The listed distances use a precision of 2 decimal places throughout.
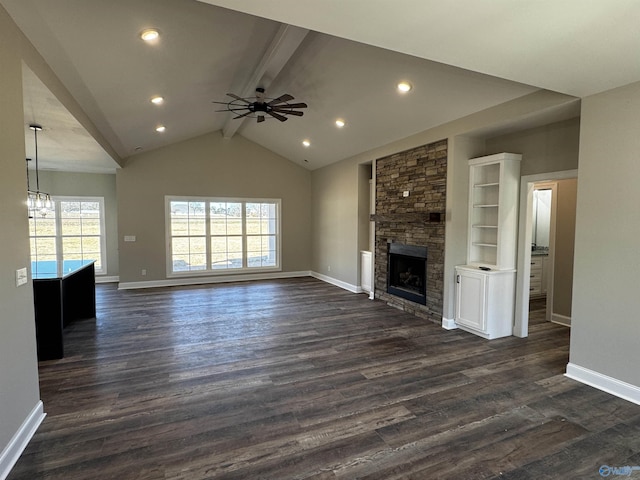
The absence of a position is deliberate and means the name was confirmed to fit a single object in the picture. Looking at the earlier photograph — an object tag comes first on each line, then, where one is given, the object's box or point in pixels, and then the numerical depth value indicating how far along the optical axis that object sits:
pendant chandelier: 4.67
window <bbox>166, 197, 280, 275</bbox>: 8.08
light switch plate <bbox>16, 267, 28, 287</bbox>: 2.29
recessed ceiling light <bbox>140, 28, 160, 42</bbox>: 3.00
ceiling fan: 4.69
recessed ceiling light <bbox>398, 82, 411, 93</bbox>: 4.15
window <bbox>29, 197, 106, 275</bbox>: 7.79
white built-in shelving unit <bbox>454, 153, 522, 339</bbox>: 4.40
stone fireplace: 5.03
